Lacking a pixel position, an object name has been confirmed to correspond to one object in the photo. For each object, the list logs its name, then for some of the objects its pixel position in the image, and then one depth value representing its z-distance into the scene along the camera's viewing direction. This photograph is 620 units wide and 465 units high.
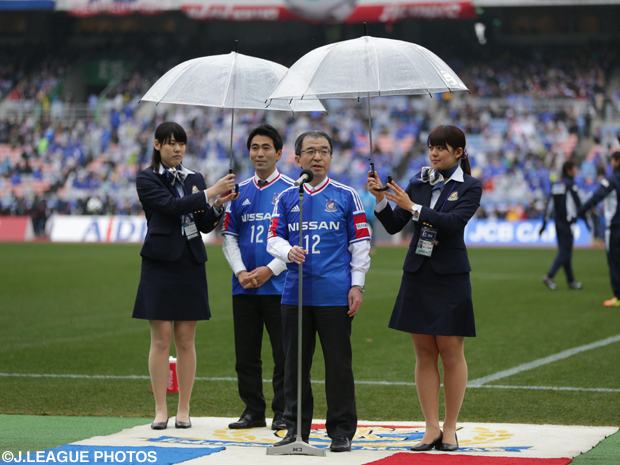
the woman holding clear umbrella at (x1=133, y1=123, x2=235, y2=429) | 11.02
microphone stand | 9.30
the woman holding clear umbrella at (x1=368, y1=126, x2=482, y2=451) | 9.77
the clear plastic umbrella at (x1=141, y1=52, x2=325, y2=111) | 11.37
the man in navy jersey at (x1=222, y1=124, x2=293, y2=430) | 11.27
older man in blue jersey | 9.77
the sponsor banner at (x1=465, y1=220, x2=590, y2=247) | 55.16
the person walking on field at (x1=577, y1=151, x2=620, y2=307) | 23.62
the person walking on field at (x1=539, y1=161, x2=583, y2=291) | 28.20
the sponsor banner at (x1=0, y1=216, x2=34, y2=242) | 64.31
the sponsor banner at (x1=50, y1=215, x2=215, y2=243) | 61.44
